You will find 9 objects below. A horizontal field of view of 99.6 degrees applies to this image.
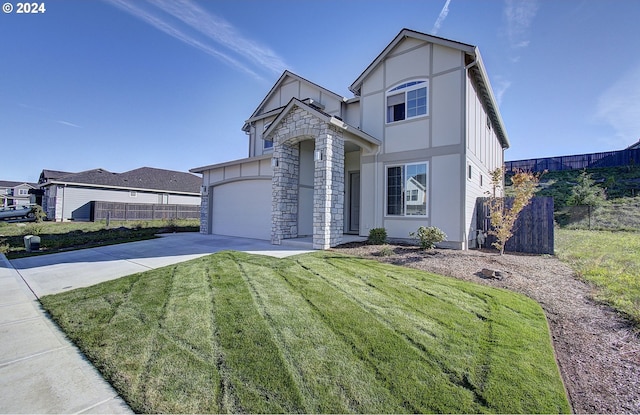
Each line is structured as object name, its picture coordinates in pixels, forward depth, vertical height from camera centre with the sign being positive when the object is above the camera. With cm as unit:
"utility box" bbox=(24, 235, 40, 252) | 904 -109
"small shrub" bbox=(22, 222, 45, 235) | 1228 -95
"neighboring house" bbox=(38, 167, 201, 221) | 2266 +214
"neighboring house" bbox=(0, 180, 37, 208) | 4450 +352
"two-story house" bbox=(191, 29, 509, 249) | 870 +221
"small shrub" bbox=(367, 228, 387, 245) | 889 -68
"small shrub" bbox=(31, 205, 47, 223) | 2059 -19
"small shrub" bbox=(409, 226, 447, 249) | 804 -59
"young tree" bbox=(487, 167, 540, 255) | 805 +48
